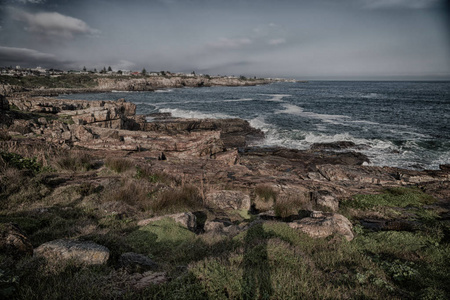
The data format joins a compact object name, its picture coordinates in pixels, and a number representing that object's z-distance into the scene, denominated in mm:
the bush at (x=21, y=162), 9336
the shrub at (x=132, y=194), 8070
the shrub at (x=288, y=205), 8508
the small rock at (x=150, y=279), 3618
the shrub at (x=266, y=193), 9781
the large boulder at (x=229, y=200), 8969
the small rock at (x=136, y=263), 4380
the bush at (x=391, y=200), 9797
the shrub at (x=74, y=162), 10398
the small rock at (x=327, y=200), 9336
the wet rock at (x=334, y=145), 23266
